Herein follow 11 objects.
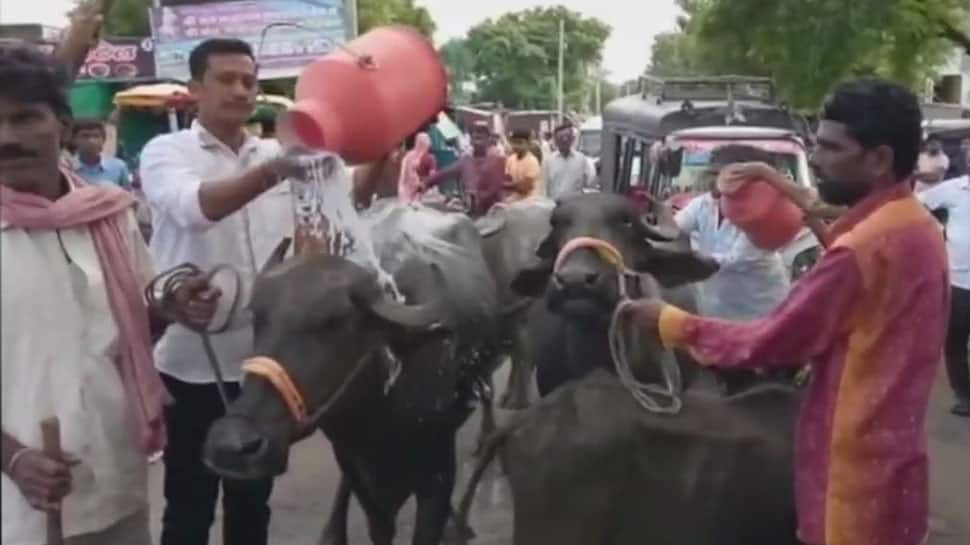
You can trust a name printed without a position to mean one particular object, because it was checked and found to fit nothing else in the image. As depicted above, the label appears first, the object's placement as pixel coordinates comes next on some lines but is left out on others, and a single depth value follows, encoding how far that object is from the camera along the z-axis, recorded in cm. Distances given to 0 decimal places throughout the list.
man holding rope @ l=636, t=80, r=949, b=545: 304
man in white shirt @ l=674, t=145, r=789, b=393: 614
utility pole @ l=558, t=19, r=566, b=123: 5859
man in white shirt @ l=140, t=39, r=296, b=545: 433
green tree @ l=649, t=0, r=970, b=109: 1589
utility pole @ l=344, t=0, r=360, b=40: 1471
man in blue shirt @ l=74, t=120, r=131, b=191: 994
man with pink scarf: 283
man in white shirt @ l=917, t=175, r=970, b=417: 851
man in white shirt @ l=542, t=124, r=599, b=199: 1470
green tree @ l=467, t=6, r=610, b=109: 6444
